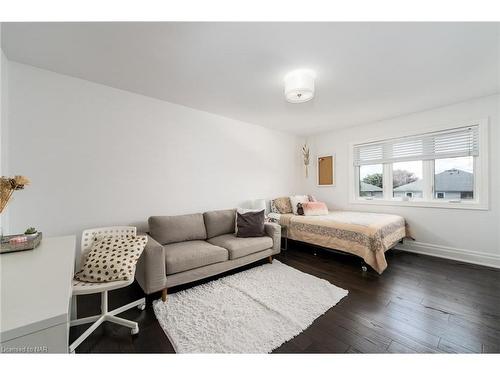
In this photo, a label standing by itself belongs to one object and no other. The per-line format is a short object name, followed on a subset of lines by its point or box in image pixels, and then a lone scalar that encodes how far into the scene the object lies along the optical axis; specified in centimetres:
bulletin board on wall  448
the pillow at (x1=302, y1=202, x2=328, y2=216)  372
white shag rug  148
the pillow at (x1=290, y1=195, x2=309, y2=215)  404
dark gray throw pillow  290
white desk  61
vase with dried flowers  132
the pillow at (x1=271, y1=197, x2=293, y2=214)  405
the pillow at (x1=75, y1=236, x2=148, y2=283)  149
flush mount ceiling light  204
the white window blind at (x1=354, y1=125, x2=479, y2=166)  297
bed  259
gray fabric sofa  192
